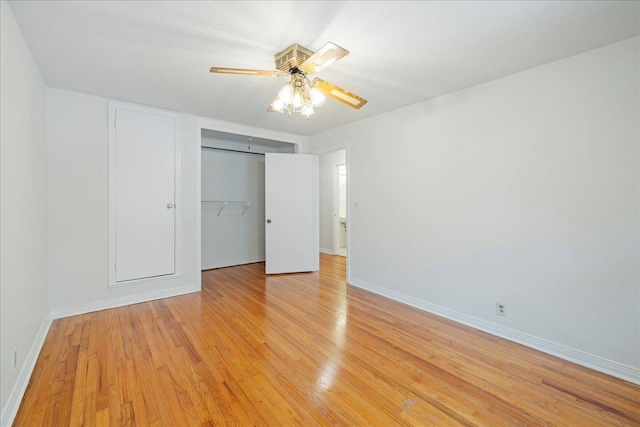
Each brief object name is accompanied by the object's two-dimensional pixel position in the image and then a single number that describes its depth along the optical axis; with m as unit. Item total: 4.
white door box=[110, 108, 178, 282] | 3.15
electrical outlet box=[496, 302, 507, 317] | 2.50
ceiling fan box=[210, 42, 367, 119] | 1.90
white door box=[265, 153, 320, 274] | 4.59
